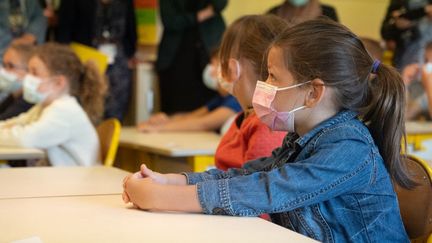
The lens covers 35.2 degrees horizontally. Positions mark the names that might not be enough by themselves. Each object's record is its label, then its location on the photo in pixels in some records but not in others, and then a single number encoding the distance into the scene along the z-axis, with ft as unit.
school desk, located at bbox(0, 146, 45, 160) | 7.97
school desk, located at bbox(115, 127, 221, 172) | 9.13
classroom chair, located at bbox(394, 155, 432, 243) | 4.91
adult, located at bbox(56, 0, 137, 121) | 14.75
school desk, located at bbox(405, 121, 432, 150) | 11.03
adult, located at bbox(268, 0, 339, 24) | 12.81
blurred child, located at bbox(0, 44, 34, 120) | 11.20
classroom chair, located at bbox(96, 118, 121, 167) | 8.48
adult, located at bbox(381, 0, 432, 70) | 14.73
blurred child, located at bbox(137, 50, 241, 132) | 11.48
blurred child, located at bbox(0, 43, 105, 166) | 8.89
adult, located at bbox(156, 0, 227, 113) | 14.57
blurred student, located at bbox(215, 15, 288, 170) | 6.29
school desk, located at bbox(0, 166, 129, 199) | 5.22
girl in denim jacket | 4.38
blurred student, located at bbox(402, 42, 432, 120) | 13.42
